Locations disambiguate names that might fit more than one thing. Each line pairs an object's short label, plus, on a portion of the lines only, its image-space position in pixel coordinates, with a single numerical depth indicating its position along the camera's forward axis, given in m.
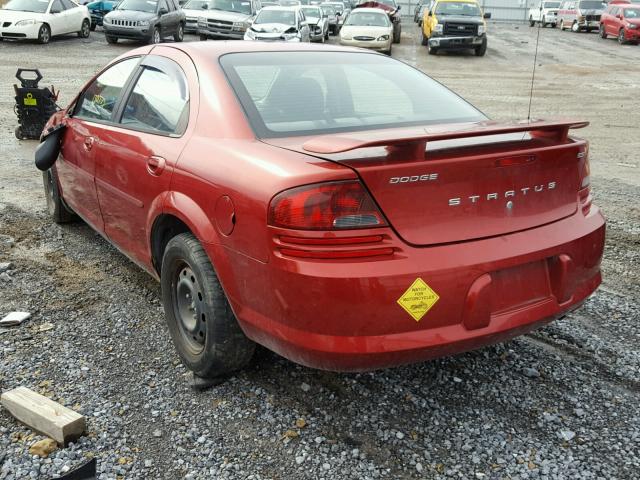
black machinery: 9.28
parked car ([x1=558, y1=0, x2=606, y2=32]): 34.16
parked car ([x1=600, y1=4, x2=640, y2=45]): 27.83
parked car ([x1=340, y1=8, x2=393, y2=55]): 22.12
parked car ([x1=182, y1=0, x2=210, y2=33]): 24.67
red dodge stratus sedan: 2.48
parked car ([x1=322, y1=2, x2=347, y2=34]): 31.92
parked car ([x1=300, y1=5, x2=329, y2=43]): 25.55
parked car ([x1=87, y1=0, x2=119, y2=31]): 27.69
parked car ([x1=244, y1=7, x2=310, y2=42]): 20.59
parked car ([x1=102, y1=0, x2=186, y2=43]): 21.31
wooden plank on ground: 2.74
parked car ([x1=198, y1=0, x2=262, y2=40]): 23.08
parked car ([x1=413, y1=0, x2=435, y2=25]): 37.88
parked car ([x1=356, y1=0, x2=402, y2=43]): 27.41
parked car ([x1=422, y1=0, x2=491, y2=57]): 23.08
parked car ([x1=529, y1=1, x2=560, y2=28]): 38.19
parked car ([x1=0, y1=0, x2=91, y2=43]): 20.56
